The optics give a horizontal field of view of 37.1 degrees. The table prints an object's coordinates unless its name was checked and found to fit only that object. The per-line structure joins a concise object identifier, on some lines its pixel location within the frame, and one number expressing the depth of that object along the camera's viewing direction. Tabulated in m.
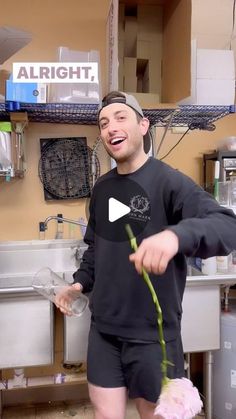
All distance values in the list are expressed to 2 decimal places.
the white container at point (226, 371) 1.87
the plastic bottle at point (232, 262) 1.94
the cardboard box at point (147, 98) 1.96
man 1.13
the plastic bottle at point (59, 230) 2.14
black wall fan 2.12
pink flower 0.65
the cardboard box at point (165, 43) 1.80
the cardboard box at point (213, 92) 1.91
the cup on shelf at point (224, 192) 2.15
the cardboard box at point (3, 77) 2.02
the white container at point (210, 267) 1.86
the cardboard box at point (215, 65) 1.92
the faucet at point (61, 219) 2.10
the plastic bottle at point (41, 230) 2.12
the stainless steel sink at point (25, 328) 1.61
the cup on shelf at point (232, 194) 2.14
